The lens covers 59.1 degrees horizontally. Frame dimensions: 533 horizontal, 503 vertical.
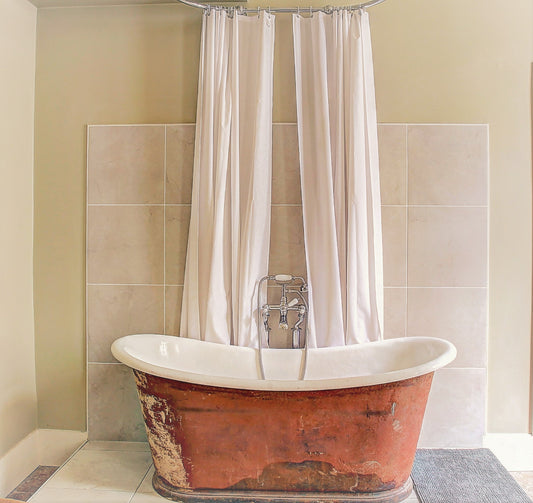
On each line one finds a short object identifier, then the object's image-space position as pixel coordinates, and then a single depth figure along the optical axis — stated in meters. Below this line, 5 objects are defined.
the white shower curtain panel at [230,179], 2.31
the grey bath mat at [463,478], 2.03
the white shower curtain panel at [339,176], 2.29
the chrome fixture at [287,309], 2.32
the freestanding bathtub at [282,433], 1.84
